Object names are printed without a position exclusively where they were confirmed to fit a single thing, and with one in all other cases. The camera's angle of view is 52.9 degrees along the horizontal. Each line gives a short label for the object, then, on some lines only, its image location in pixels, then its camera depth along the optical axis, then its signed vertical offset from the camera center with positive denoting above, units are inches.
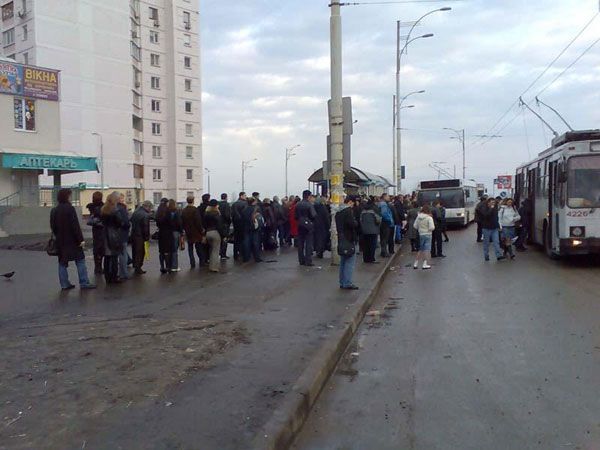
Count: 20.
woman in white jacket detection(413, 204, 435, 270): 564.4 -30.1
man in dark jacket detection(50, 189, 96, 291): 408.8 -19.1
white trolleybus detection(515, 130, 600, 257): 544.7 +0.7
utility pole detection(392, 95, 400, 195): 1628.3 +196.3
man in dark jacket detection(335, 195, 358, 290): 411.5 -27.5
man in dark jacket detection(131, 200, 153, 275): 498.9 -25.4
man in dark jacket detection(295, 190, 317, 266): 567.5 -25.9
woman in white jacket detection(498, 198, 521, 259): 641.0 -26.8
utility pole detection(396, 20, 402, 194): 1393.9 +176.4
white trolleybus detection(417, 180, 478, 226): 1163.3 +4.7
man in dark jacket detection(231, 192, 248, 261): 576.1 -20.8
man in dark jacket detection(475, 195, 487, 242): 649.9 -10.2
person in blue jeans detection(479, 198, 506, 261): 621.9 -30.0
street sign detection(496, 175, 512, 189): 1913.1 +44.2
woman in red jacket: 735.0 -27.1
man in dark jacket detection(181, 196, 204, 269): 529.0 -19.2
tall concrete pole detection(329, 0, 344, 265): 542.3 +73.3
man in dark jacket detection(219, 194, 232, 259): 569.6 -12.7
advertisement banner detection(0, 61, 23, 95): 1027.3 +215.1
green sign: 1002.4 +71.9
